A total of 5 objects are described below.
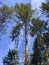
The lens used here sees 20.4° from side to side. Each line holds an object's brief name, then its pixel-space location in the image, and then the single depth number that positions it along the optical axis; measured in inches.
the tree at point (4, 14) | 552.9
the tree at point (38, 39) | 659.8
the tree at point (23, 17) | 625.0
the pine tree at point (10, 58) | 745.1
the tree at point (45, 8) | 666.5
